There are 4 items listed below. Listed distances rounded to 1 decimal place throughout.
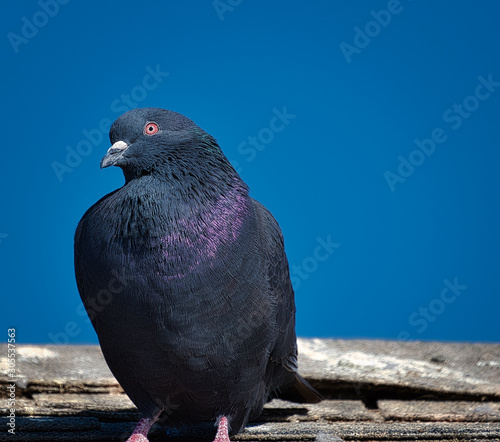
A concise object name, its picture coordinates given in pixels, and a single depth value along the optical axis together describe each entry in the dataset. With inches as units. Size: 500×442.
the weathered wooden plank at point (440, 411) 408.7
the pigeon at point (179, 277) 314.3
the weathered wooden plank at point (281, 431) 350.0
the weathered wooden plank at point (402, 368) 476.4
